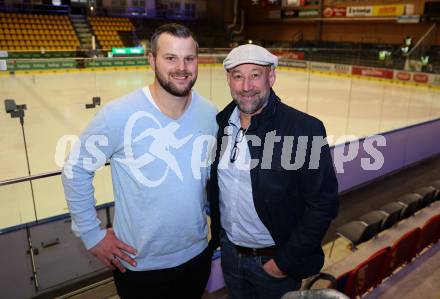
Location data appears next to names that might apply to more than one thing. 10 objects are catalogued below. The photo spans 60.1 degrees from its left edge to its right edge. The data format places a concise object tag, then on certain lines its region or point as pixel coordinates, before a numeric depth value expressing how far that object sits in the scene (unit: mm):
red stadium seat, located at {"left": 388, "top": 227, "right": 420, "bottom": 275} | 2955
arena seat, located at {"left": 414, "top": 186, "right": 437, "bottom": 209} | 4550
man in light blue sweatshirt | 1609
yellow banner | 19547
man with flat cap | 1683
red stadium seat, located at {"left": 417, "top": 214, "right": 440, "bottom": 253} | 3373
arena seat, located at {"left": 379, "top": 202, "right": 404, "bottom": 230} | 4012
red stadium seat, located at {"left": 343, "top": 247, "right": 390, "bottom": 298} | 2484
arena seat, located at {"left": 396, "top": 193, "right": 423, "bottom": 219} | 4227
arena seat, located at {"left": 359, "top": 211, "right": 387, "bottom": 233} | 3920
